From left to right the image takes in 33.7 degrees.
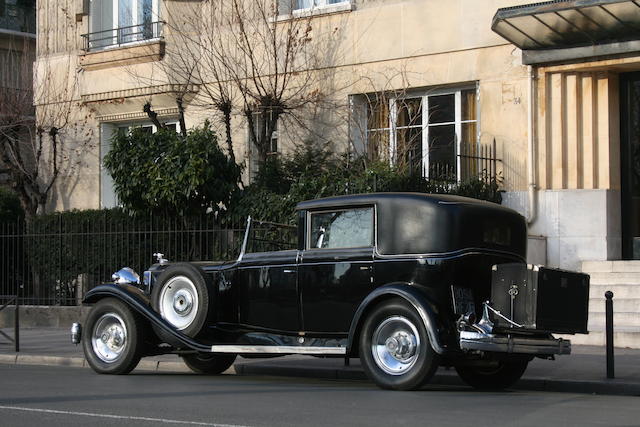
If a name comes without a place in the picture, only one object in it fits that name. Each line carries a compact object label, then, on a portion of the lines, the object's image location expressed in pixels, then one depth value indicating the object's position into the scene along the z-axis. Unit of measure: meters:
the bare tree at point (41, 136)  23.70
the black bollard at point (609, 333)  11.16
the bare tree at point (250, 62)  20.34
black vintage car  10.36
